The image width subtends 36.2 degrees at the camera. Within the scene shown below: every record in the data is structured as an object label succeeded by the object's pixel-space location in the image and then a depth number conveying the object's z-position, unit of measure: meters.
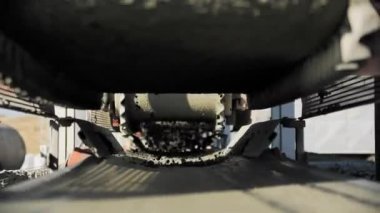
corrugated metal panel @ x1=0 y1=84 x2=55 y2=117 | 2.62
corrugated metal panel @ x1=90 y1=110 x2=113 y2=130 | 5.02
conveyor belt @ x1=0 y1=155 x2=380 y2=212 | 1.62
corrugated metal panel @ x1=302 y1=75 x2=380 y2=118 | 2.45
